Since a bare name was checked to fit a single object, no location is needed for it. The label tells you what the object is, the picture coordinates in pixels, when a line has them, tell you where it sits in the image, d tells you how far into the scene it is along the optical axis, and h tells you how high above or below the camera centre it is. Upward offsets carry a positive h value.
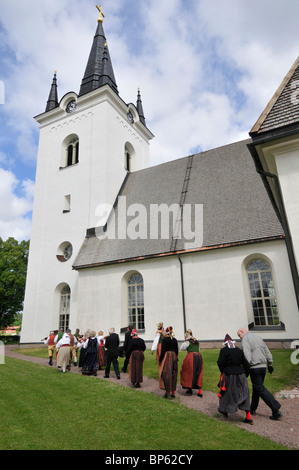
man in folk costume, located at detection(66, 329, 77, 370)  12.09 -0.71
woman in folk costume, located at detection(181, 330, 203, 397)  7.54 -1.04
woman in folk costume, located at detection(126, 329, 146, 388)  8.28 -0.87
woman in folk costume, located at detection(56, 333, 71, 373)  10.65 -0.74
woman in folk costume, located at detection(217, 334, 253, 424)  5.63 -1.07
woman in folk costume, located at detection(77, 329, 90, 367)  11.16 -0.72
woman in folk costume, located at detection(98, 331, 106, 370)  11.44 -0.92
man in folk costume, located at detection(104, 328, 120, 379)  9.54 -0.65
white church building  12.93 +4.74
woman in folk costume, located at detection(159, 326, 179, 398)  7.27 -0.93
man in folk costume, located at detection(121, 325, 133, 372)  9.81 -0.43
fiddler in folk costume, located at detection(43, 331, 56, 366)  12.66 -0.57
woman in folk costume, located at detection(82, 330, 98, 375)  10.21 -0.94
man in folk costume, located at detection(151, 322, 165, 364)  9.44 -0.37
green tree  31.39 +5.40
